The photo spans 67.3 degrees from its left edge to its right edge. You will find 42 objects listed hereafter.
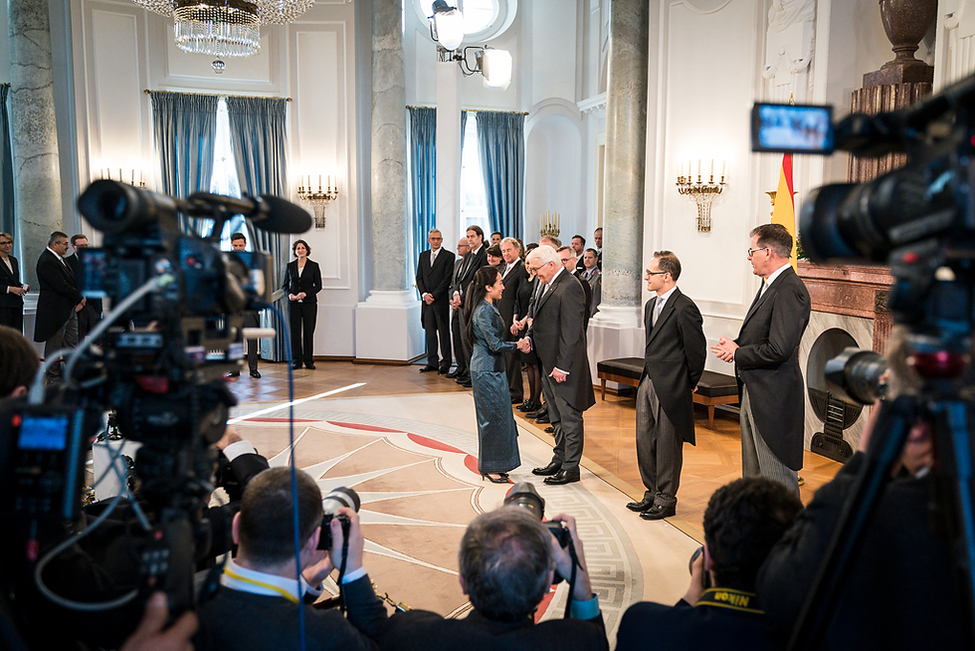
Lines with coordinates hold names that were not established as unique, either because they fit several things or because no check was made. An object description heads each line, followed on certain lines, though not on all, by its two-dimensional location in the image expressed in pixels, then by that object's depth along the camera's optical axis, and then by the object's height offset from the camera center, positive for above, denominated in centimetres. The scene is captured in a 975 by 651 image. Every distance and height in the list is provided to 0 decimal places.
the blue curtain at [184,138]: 853 +128
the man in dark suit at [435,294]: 803 -51
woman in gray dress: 421 -77
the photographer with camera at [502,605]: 138 -69
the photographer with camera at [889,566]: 103 -47
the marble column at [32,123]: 759 +128
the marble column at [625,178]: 680 +65
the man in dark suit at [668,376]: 367 -65
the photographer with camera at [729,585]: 130 -64
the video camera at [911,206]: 84 +5
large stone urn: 458 +141
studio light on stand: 656 +194
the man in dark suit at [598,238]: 893 +11
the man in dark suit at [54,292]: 684 -42
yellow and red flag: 490 +31
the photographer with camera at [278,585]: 137 -68
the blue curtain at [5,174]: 787 +79
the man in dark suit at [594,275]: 798 -30
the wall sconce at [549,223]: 1018 +34
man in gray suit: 431 -61
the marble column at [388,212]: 817 +40
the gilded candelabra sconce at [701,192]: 606 +46
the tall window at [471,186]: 999 +84
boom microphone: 131 +6
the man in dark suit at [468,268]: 732 -21
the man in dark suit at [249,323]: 742 -86
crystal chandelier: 614 +195
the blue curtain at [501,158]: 988 +121
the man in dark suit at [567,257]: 534 -7
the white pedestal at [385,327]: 844 -93
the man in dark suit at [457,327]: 751 -85
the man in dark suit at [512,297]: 648 -44
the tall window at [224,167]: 889 +98
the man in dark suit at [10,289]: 697 -39
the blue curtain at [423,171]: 953 +100
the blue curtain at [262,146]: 868 +120
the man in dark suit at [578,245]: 852 +3
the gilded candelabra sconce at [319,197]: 863 +59
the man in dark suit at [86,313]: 711 -64
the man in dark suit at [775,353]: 325 -47
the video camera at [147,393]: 106 -22
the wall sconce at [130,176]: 834 +82
